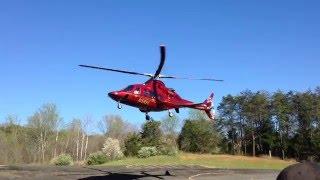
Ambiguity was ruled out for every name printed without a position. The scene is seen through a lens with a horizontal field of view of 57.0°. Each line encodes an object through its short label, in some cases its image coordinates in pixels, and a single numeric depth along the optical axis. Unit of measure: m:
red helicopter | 14.77
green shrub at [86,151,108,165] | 33.75
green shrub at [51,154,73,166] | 34.12
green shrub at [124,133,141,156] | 37.68
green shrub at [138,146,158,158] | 34.48
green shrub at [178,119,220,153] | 49.38
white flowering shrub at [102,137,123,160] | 37.91
